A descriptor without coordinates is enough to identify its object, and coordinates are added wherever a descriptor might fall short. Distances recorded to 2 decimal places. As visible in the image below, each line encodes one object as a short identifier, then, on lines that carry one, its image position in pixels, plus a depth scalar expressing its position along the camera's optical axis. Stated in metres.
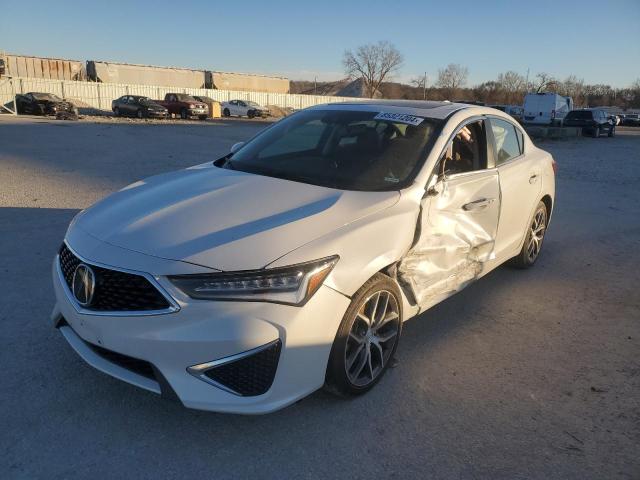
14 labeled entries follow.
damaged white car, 2.41
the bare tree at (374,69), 98.94
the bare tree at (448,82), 101.00
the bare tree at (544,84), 94.62
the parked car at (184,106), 34.44
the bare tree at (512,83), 98.25
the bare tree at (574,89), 98.80
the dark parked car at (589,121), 30.31
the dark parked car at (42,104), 29.80
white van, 36.25
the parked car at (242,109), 40.78
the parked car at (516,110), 39.53
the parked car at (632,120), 54.53
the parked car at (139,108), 32.03
